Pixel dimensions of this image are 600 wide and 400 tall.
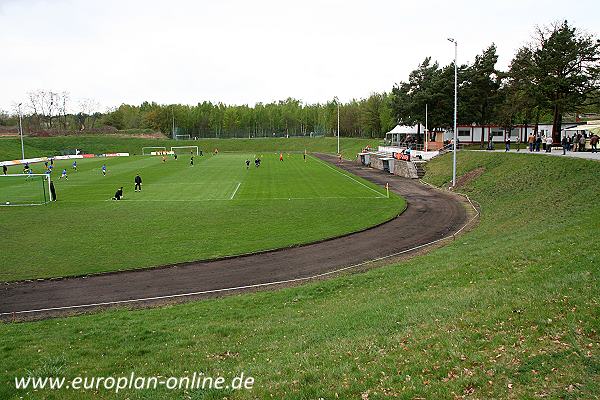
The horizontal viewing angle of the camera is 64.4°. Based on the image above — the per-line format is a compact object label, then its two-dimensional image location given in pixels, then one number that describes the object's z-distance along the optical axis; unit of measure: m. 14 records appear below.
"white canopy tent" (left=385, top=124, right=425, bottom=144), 88.44
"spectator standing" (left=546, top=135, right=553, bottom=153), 44.60
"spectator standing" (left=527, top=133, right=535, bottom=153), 46.72
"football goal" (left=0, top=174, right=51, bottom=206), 38.59
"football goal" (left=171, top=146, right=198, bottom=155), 128.25
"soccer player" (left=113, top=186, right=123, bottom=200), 38.47
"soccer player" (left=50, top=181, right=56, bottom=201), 38.66
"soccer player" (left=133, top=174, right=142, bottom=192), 43.47
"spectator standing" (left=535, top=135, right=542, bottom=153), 46.09
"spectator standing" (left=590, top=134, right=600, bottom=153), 41.99
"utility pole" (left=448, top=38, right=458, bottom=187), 42.22
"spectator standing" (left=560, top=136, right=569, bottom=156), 39.41
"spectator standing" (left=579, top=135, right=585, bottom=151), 43.69
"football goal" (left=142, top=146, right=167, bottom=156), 124.86
